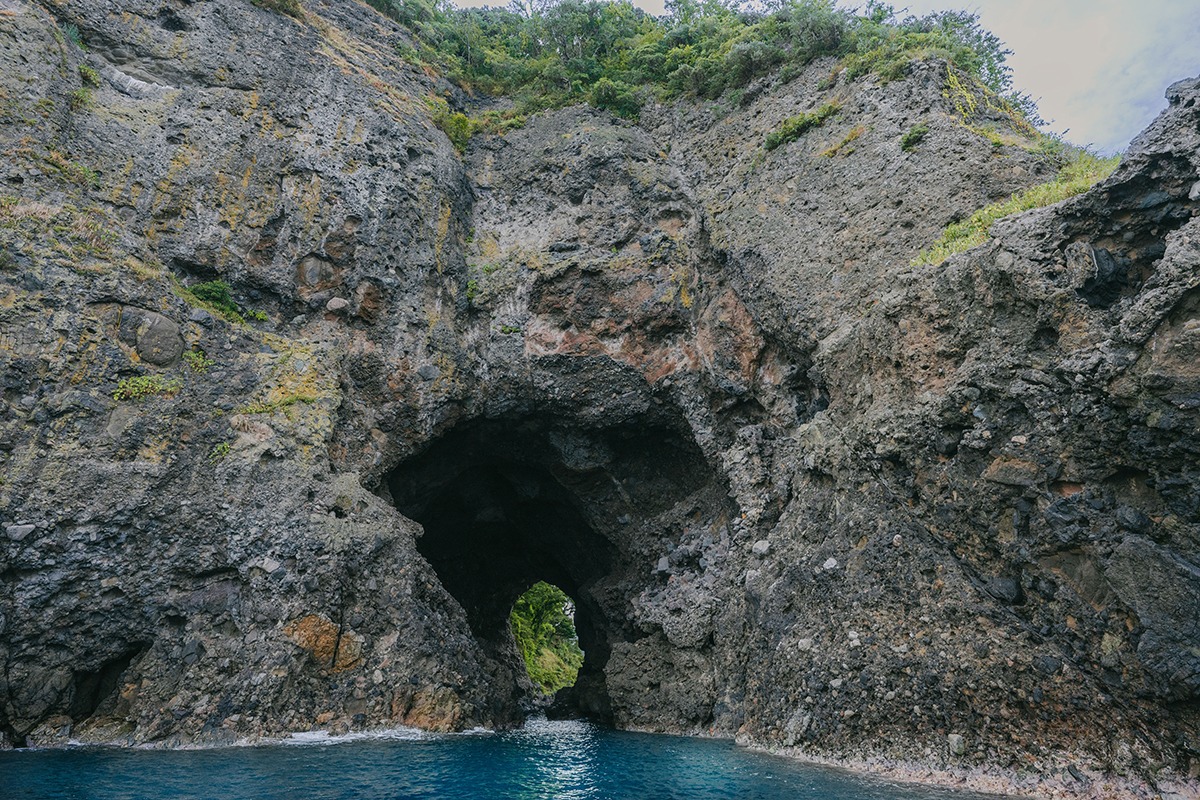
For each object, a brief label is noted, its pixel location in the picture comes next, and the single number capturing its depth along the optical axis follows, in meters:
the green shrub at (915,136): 15.23
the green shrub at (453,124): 22.34
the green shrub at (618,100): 23.62
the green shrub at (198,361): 14.05
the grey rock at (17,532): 11.20
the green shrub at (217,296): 15.48
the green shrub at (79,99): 15.37
